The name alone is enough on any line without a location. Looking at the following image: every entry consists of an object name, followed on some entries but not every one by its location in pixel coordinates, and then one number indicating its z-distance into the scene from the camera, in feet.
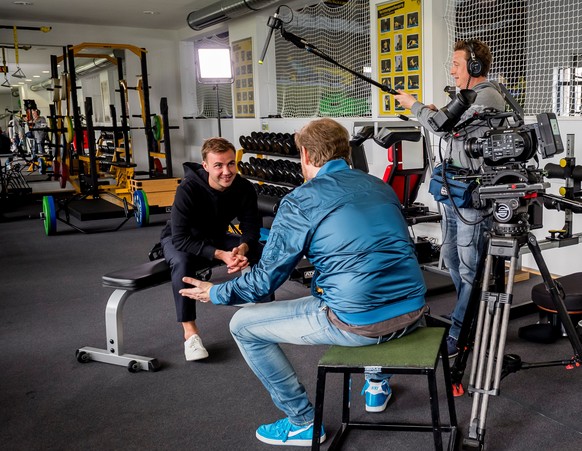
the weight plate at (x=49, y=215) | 18.84
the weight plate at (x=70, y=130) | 24.89
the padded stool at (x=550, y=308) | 8.65
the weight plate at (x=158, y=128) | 25.82
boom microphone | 9.96
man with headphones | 8.21
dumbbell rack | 17.54
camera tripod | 6.12
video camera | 6.38
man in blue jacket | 5.35
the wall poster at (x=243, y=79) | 23.50
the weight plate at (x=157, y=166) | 26.94
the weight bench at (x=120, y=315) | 8.64
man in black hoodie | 9.09
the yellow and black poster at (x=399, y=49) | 14.94
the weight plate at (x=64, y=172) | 25.90
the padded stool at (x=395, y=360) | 5.26
